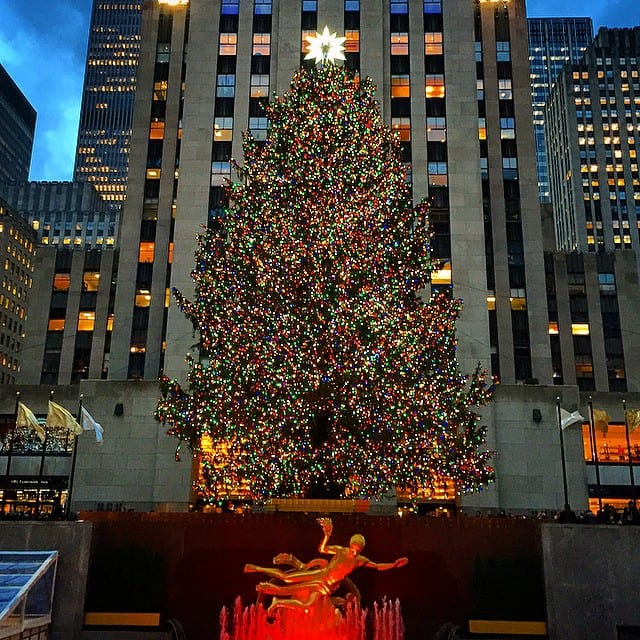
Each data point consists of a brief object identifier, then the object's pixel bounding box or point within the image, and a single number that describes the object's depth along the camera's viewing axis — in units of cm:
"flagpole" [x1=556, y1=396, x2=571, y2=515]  2515
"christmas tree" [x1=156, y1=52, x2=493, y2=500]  2811
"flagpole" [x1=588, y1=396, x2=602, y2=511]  2535
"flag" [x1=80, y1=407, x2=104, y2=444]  2689
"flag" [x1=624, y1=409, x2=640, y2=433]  2547
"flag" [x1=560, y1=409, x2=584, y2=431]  2590
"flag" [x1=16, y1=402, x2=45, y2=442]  2422
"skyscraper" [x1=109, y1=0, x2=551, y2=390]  5081
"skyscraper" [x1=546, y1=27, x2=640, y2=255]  12725
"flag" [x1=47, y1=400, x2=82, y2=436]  2470
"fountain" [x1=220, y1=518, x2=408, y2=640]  1733
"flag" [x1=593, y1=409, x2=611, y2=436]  2625
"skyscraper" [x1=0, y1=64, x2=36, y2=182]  19338
